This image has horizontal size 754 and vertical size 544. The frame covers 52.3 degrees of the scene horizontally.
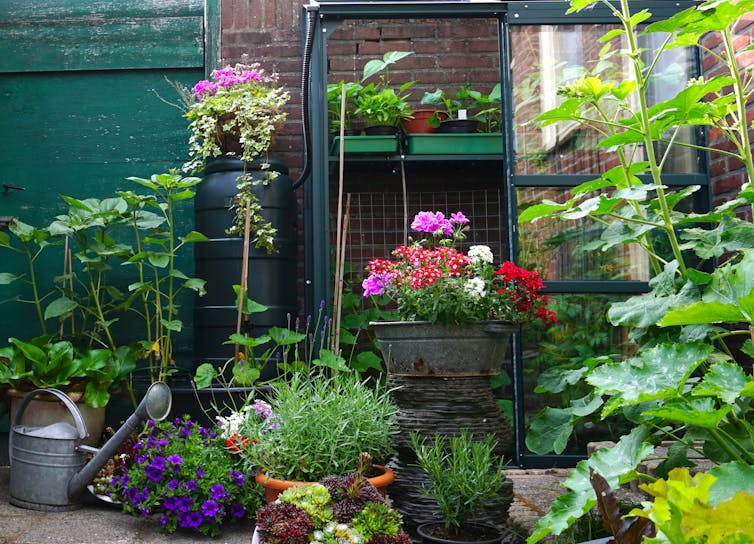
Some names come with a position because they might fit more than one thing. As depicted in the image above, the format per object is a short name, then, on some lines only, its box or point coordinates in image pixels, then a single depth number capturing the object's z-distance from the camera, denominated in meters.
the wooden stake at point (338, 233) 3.17
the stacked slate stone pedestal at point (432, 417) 2.27
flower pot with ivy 3.23
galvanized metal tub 2.38
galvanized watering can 2.61
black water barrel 3.25
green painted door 3.68
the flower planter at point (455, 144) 3.45
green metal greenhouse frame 3.13
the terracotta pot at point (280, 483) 2.00
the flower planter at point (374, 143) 3.44
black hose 3.25
